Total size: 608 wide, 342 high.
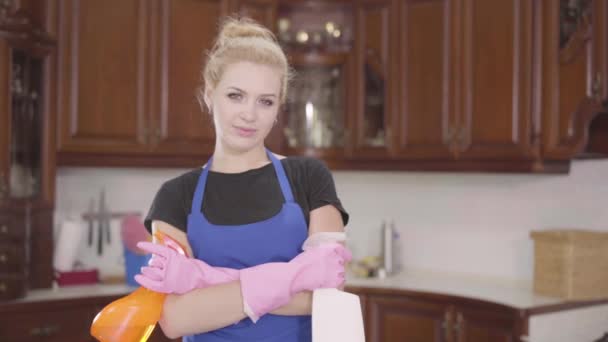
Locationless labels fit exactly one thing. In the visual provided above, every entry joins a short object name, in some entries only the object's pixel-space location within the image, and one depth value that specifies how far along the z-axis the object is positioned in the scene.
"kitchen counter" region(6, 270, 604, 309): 2.73
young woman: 1.28
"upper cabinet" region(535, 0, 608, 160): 2.70
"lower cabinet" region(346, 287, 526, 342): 2.68
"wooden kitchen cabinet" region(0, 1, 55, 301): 2.71
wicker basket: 2.71
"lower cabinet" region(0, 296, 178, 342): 2.64
